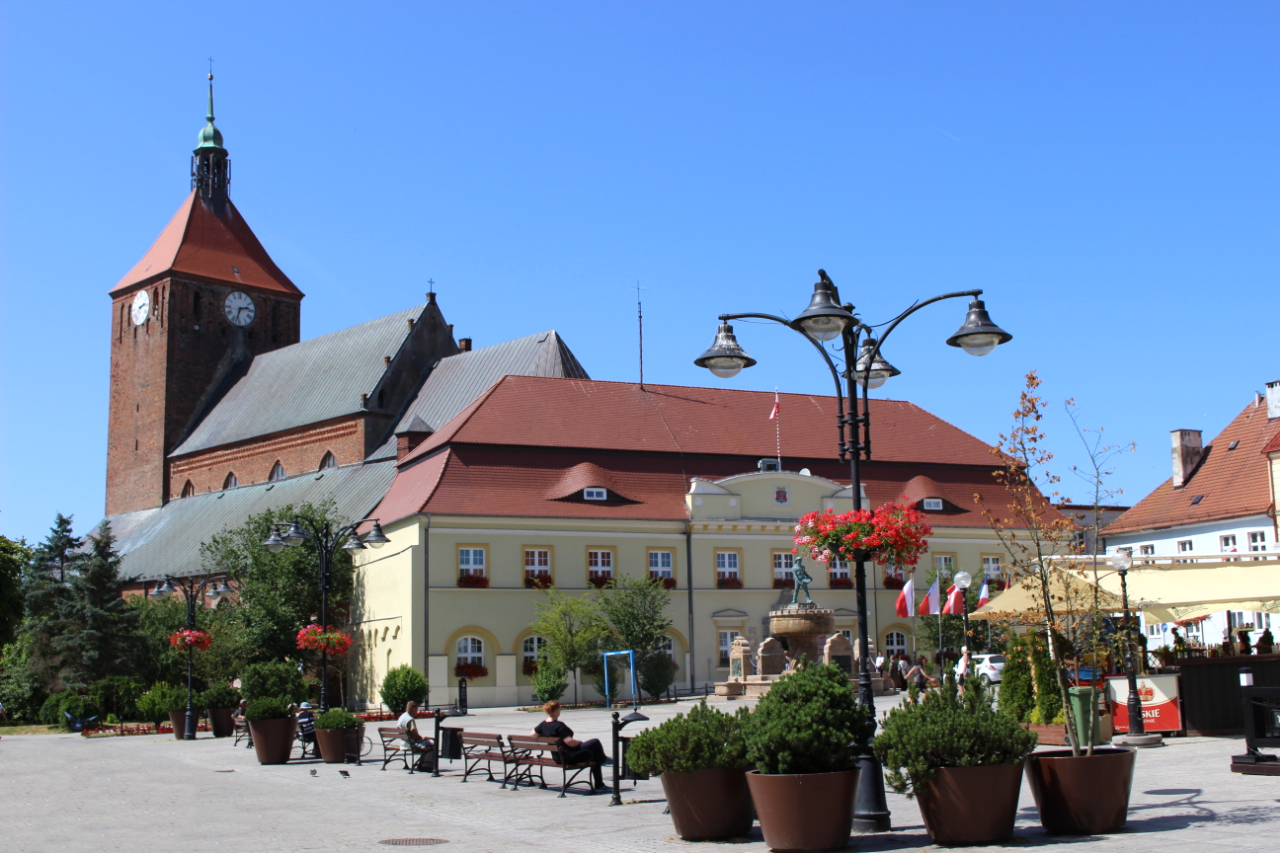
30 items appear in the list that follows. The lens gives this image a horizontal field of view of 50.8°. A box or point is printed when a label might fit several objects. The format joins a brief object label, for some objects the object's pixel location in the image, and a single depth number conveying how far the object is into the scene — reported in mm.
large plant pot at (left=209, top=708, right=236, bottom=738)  32188
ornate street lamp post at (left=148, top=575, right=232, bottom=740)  31741
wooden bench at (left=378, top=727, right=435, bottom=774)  20188
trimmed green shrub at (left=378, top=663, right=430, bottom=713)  37906
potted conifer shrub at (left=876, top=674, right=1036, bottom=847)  11023
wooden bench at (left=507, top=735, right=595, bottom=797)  16750
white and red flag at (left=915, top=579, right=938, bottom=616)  37188
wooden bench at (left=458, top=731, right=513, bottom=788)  17906
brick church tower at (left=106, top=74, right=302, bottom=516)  73625
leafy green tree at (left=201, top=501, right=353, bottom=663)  47531
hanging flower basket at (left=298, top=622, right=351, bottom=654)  26625
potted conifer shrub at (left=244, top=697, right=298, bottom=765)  22578
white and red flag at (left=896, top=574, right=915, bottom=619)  39000
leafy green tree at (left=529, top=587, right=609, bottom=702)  40656
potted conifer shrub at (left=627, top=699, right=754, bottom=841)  12086
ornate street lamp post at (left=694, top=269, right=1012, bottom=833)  12250
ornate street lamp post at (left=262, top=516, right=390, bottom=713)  25500
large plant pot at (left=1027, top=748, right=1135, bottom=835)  11398
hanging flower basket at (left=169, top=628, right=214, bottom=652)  33281
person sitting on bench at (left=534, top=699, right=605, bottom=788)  16672
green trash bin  16234
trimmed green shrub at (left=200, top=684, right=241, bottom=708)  32250
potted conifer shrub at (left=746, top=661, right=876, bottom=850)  11086
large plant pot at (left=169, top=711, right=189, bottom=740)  32031
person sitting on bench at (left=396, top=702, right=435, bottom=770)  20094
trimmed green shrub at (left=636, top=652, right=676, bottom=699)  40906
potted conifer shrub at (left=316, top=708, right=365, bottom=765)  22250
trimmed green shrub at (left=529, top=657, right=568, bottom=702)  38688
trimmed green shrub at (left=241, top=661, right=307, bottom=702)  31672
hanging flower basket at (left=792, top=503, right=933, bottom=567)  13914
